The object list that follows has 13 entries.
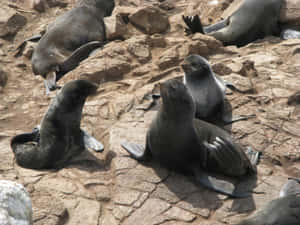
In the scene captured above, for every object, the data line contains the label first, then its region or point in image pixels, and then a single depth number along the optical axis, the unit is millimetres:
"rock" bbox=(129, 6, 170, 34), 18250
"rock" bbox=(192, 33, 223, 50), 15796
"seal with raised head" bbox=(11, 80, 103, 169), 9914
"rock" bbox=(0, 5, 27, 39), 19062
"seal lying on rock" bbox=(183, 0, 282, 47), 18234
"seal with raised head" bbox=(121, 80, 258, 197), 8445
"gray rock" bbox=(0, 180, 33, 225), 4693
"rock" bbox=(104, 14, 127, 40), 17562
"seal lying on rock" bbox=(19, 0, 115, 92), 16250
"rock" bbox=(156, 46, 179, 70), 14427
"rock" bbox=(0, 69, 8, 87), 15359
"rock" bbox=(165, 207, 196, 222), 7773
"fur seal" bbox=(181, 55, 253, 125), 11367
